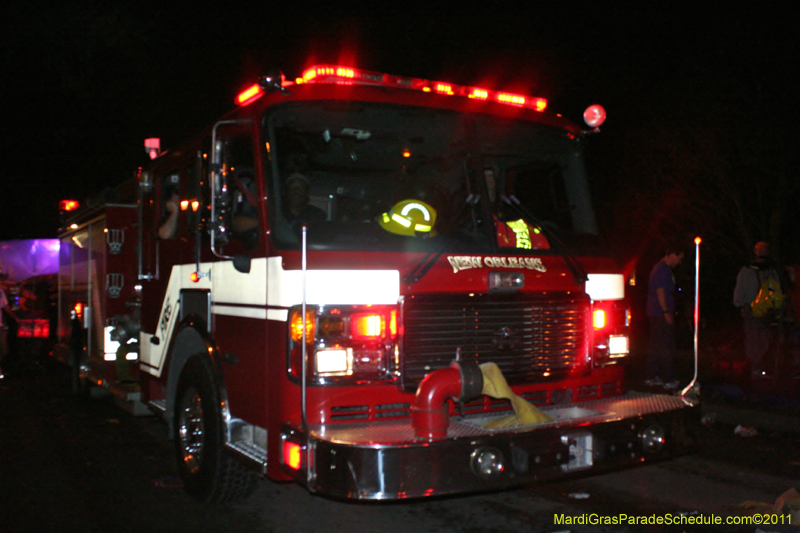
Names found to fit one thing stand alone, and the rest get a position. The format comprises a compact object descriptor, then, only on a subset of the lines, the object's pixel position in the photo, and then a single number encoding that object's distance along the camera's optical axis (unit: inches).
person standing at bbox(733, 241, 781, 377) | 385.4
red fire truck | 155.3
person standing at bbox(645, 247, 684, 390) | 356.8
